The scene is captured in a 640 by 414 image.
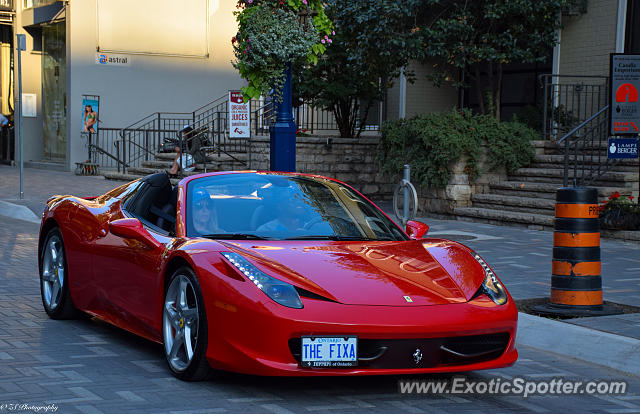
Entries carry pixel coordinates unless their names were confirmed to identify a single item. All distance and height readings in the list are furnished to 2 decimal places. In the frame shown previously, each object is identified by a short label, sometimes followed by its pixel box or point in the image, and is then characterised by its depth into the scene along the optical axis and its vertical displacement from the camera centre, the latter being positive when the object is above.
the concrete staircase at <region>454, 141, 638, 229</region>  14.67 -0.96
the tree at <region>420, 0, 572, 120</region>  17.05 +1.99
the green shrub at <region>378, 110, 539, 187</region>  15.99 -0.18
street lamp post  11.66 -0.03
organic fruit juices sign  21.00 +0.27
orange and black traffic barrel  7.30 -0.95
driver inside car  5.86 -0.58
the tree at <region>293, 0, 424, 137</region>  17.55 +1.53
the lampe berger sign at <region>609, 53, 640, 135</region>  12.84 +0.59
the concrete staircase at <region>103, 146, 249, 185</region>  22.72 -0.92
